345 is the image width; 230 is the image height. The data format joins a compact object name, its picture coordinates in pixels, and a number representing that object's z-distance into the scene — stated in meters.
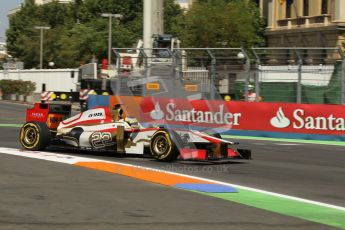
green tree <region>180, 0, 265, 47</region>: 54.91
